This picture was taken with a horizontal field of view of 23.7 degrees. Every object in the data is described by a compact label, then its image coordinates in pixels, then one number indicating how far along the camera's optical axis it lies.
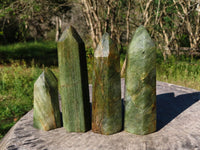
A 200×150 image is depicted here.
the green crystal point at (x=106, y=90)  0.46
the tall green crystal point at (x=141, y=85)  0.46
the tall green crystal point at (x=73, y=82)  0.46
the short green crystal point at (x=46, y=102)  0.48
